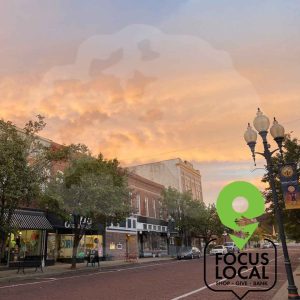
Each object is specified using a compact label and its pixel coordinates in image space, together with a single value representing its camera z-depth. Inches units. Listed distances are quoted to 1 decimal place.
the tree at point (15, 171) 861.2
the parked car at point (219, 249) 2019.2
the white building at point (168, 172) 2753.4
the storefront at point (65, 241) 1317.7
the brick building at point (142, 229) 1763.0
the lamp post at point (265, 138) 427.2
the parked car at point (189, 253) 1823.3
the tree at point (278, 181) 904.3
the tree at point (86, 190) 1127.6
